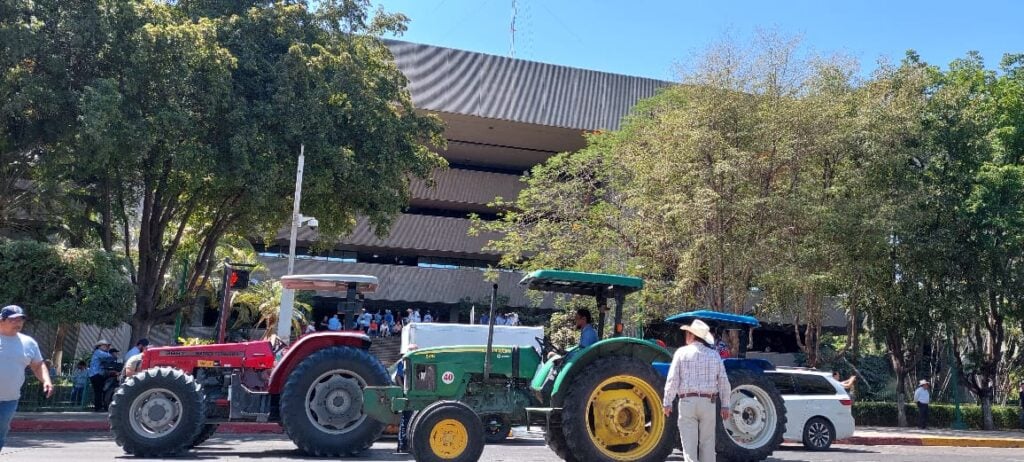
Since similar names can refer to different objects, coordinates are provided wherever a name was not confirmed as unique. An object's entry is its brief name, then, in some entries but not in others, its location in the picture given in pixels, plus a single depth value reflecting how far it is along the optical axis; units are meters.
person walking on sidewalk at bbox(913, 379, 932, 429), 23.92
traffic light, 12.32
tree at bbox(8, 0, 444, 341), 18.03
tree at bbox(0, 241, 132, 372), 18.09
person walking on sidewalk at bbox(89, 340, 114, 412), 17.97
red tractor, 10.35
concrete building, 38.88
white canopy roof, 11.72
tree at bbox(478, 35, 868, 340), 21.22
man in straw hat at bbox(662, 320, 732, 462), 7.55
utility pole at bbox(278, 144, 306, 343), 12.91
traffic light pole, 11.67
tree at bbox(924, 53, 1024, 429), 23.00
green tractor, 9.09
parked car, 15.89
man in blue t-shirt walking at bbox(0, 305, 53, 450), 6.90
